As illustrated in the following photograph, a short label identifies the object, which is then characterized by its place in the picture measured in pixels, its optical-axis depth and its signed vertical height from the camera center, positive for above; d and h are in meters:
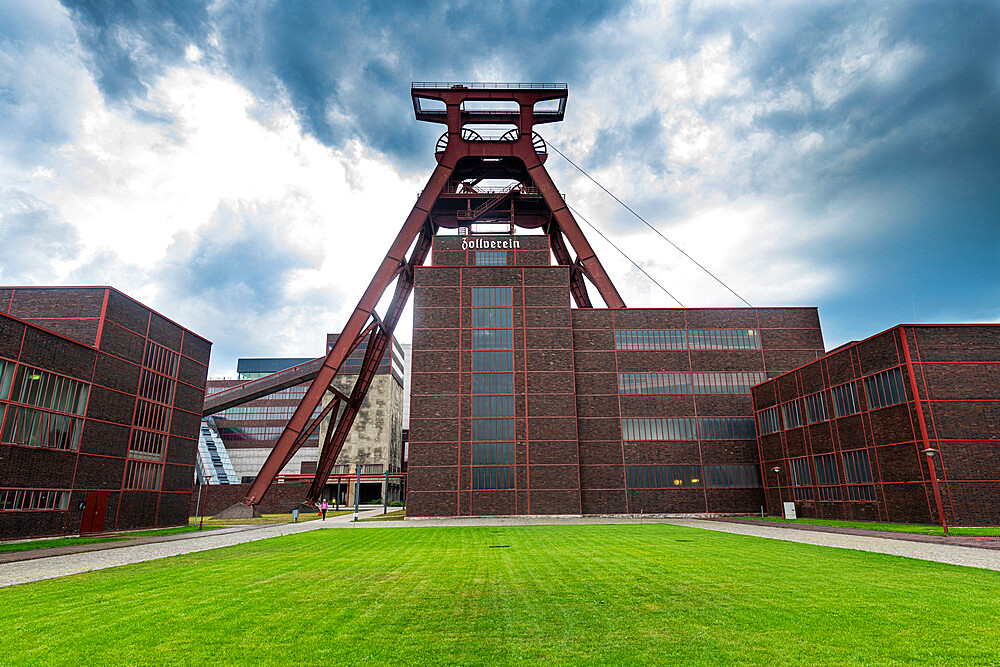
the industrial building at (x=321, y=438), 74.19 +6.06
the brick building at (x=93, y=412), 25.03 +3.90
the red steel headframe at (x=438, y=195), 48.09 +23.99
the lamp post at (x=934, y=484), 24.84 -0.58
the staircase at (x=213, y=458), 71.56 +3.26
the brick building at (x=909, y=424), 25.59 +2.37
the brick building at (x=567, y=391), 42.09 +6.79
